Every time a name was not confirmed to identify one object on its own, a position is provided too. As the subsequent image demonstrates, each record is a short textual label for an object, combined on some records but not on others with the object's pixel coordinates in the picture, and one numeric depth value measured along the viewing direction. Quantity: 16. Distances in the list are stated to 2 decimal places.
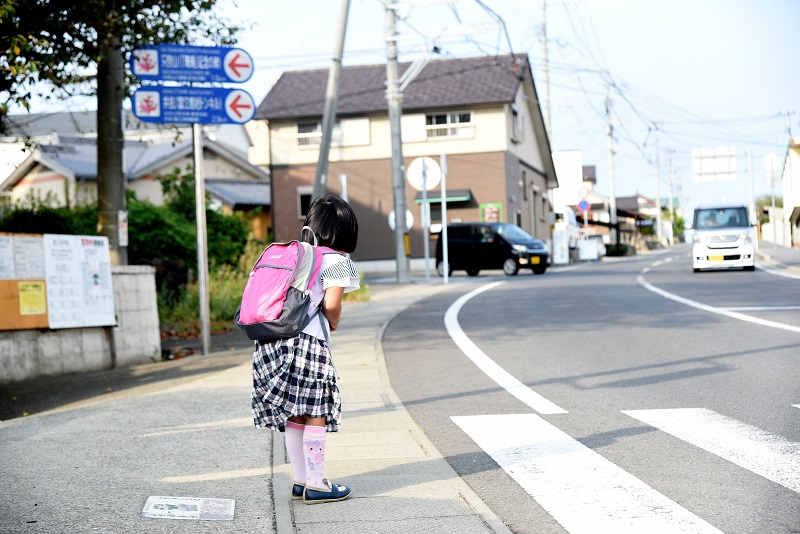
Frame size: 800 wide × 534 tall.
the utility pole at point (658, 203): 89.91
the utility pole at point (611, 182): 54.69
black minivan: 28.00
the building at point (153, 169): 41.72
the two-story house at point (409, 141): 39.38
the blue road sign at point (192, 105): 11.14
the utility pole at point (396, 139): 24.61
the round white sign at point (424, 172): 22.25
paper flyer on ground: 4.21
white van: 23.94
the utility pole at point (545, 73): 46.27
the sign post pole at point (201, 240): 11.17
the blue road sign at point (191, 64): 11.13
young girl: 4.32
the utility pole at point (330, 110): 18.11
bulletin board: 9.14
